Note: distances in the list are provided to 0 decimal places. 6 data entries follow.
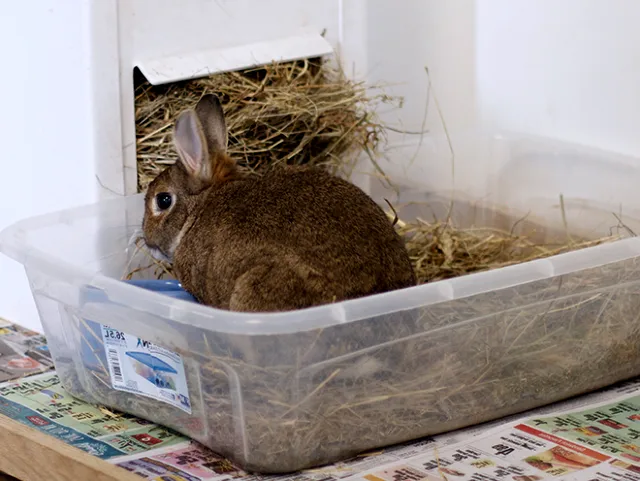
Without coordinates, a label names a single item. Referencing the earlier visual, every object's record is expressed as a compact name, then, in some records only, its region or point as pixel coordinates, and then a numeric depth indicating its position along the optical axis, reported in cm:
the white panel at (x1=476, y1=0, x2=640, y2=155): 259
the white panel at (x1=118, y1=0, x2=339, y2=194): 217
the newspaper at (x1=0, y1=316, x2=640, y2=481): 171
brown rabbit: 181
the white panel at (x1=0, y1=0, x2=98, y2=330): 213
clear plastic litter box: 167
